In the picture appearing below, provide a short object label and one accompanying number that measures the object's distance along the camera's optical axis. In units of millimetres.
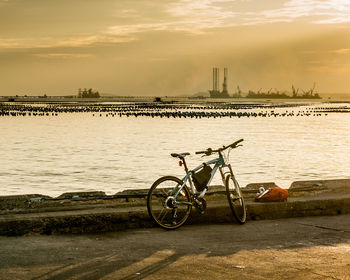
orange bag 9266
